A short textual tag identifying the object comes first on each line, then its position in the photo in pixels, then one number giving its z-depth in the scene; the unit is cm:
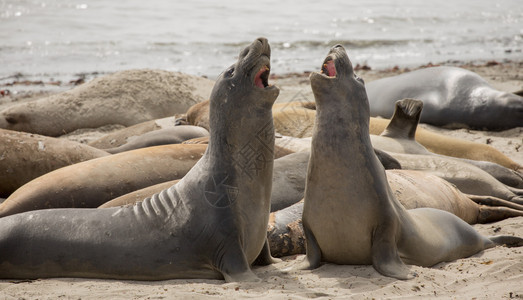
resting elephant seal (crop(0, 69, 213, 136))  1936
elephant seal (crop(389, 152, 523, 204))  1365
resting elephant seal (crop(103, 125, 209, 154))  1546
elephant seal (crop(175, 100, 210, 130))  1749
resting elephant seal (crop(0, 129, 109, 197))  1334
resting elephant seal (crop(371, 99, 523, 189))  1451
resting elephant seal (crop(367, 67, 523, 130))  2031
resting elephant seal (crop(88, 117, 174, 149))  1667
